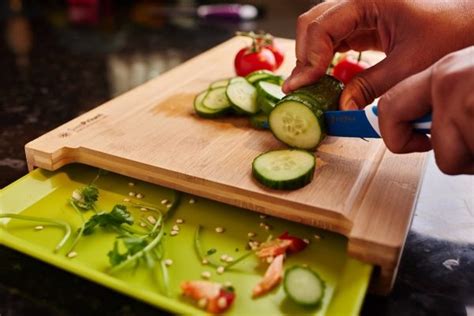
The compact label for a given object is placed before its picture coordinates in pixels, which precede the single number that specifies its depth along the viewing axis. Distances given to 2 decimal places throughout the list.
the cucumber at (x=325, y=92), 0.49
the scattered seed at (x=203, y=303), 0.38
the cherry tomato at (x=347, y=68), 0.63
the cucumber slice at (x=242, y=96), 0.55
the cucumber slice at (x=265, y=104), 0.53
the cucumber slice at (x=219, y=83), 0.59
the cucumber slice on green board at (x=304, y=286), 0.38
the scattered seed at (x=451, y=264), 0.43
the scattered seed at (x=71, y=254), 0.42
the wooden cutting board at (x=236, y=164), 0.42
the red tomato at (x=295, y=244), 0.42
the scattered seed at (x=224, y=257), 0.42
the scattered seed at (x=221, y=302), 0.37
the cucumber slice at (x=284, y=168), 0.44
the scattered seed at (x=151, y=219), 0.45
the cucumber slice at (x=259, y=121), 0.54
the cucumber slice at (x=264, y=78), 0.58
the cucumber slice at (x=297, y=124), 0.48
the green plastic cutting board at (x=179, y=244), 0.38
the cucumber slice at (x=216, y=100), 0.56
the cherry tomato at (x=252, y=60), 0.64
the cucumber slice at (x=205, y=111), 0.55
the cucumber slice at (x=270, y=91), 0.54
